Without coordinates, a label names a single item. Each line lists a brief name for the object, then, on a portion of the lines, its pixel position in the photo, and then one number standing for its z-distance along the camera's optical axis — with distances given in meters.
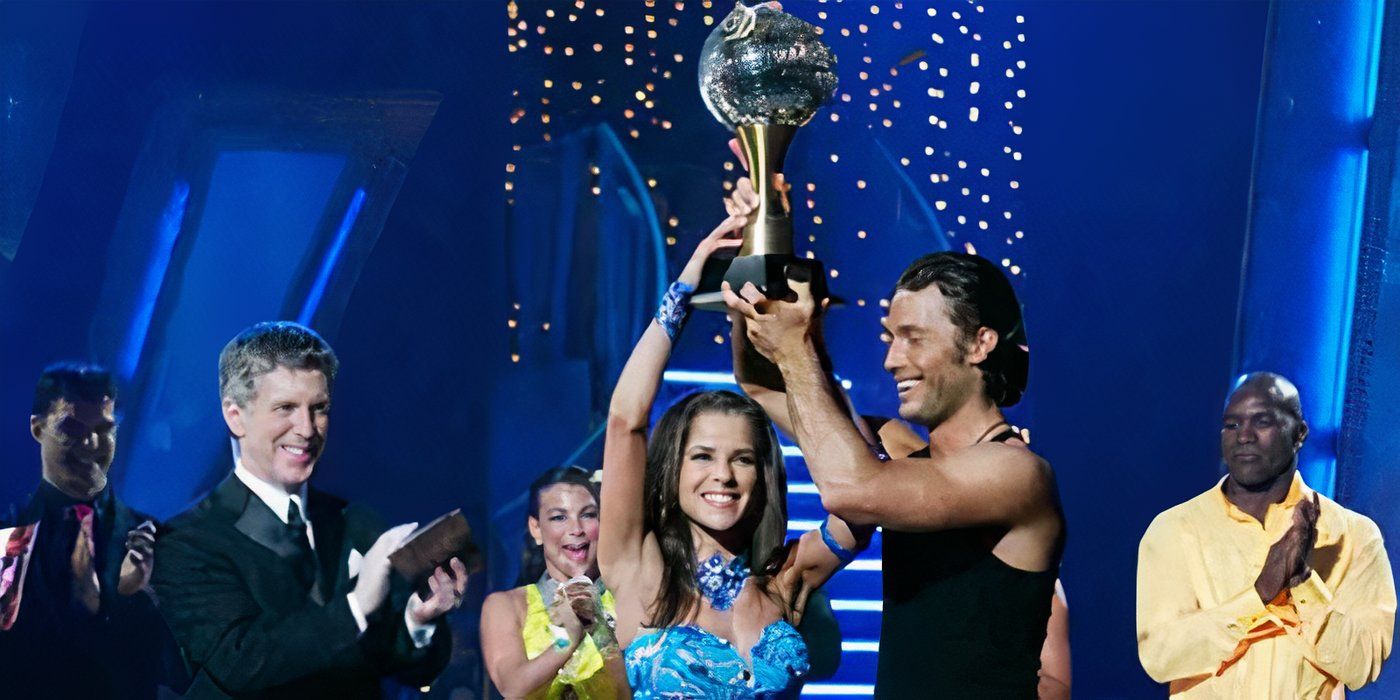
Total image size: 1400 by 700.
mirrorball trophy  5.84
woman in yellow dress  8.21
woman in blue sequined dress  6.23
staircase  10.47
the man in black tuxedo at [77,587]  9.48
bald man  9.20
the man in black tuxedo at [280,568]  7.75
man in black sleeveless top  5.34
